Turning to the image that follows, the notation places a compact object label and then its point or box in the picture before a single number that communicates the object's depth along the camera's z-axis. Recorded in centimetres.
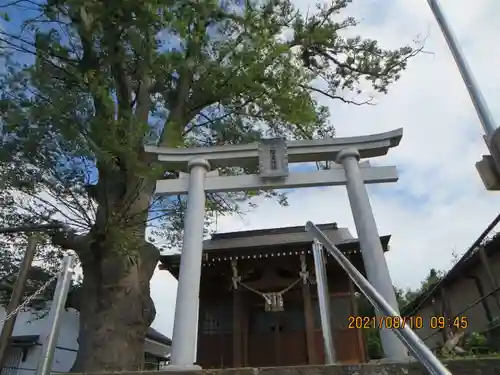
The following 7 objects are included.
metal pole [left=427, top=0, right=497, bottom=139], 419
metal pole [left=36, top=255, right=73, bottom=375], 337
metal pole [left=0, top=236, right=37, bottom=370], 415
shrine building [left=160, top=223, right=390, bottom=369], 966
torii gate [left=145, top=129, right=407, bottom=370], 482
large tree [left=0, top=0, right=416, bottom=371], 547
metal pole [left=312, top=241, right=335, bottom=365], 421
